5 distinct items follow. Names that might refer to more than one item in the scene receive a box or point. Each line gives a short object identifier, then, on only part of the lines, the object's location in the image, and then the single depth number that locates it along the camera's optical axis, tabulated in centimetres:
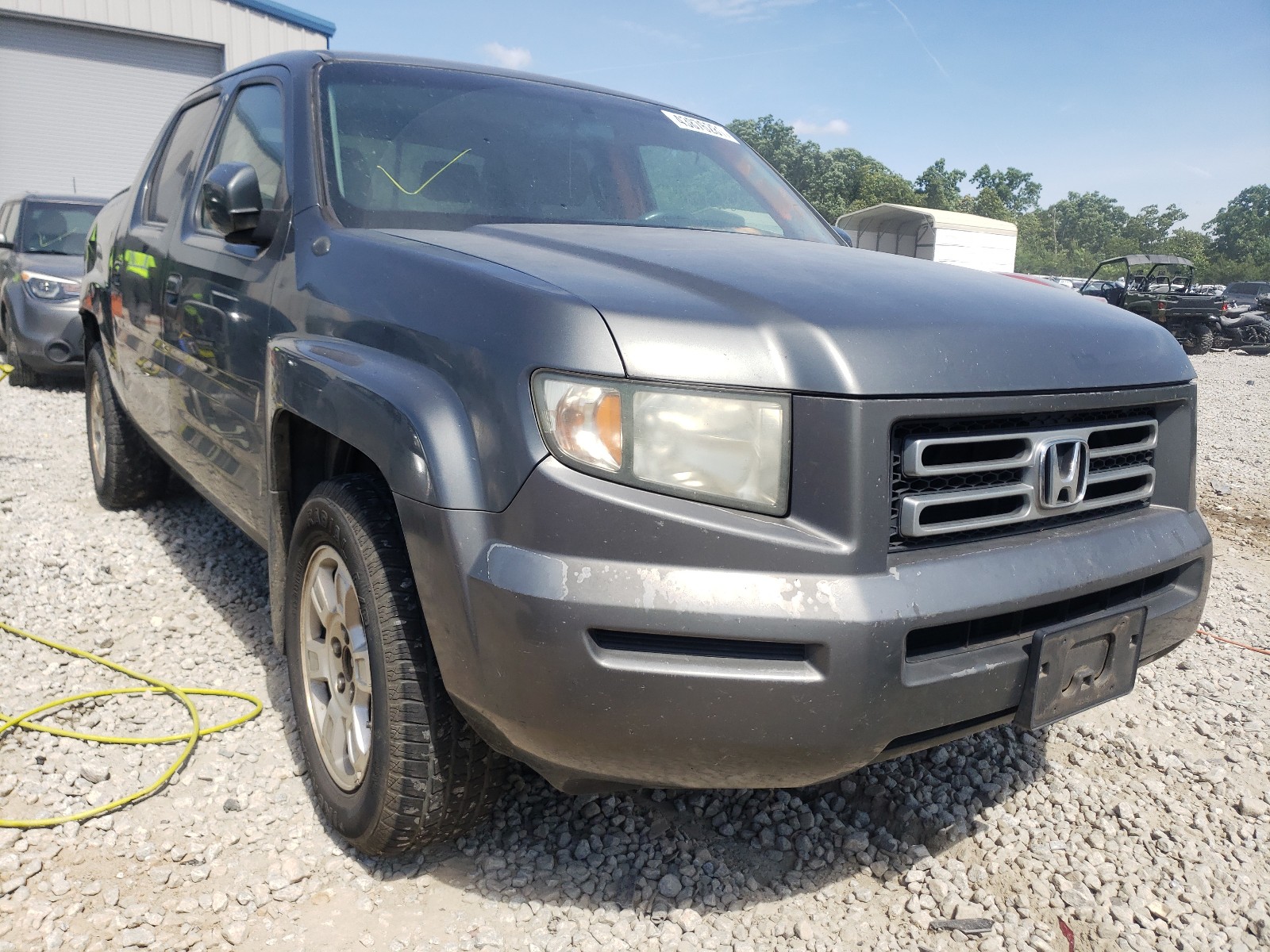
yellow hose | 232
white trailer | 2162
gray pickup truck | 159
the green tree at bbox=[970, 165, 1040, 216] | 10594
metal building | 1517
